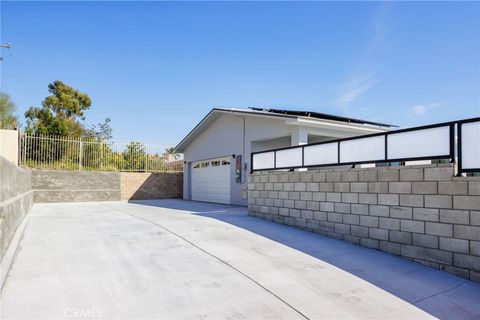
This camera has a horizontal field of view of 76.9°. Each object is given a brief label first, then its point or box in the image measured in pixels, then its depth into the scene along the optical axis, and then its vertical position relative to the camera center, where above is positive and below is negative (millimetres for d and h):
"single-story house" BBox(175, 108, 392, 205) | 10695 +1219
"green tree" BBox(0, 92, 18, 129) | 18189 +3434
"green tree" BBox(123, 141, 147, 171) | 17356 +672
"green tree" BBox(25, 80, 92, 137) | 20331 +4408
